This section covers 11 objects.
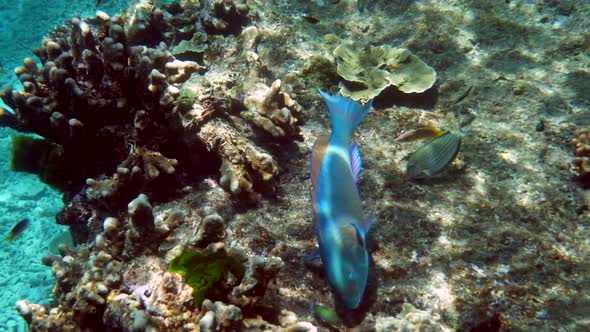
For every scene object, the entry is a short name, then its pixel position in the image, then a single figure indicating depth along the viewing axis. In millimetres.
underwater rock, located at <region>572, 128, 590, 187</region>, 3686
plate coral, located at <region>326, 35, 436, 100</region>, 4781
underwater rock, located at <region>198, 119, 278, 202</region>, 3322
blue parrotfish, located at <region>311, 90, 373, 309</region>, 2219
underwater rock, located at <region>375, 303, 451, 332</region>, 2463
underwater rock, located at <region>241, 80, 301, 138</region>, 3945
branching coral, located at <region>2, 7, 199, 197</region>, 3473
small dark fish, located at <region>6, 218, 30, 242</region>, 5164
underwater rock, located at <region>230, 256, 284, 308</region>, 2373
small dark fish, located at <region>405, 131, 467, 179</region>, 3477
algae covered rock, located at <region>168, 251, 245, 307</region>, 2383
